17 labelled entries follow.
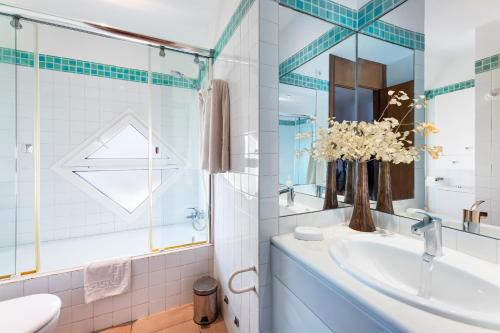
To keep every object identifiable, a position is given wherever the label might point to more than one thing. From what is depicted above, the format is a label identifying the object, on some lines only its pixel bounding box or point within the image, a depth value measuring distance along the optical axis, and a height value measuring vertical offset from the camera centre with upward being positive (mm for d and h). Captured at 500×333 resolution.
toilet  1107 -828
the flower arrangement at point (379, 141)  1070 +131
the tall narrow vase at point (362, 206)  1152 -228
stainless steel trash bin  1636 -1082
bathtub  1613 -846
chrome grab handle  1121 -570
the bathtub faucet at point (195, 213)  2129 -498
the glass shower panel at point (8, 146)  1608 +154
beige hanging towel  1467 +261
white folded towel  1537 -847
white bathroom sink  542 -384
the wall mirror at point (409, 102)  840 +334
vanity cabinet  608 -499
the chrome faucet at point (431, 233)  798 -259
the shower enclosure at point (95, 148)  1760 +182
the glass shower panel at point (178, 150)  2045 +151
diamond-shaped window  2518 -17
